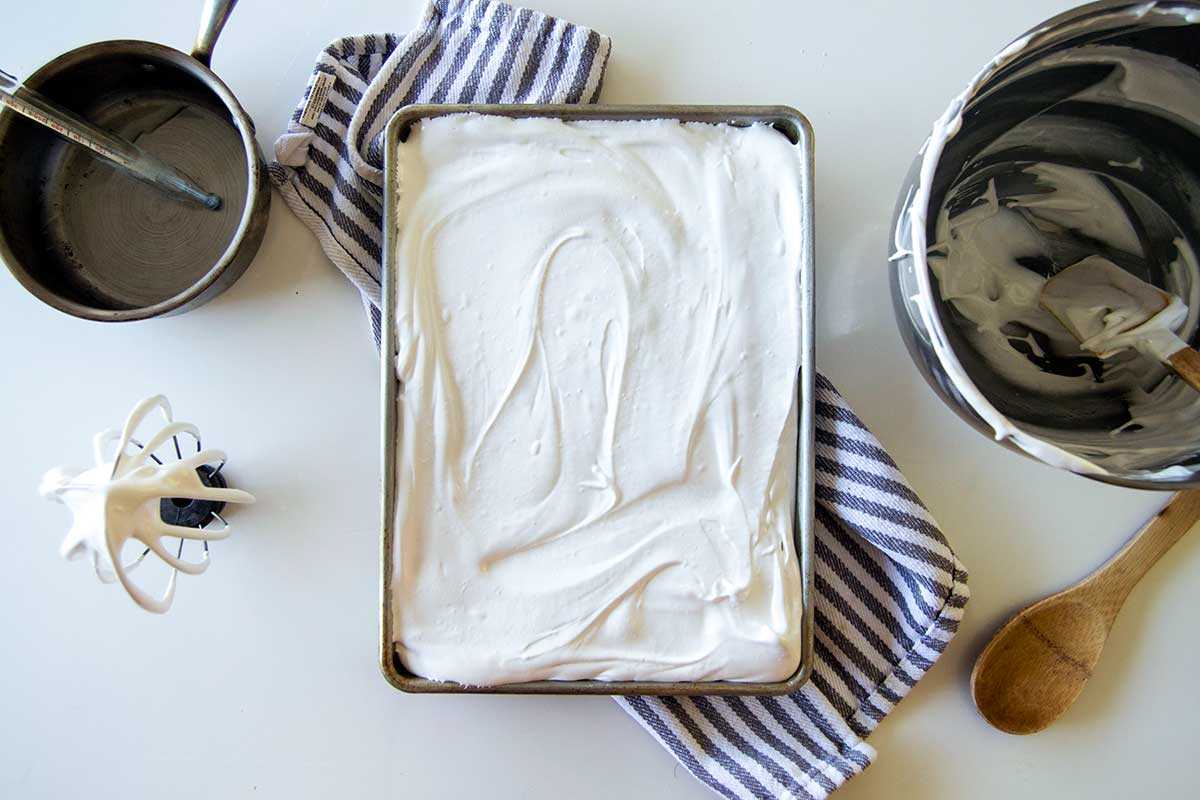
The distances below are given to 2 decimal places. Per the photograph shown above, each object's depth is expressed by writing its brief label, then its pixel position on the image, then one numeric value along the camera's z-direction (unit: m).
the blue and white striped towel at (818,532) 0.69
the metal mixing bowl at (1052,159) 0.55
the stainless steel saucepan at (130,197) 0.70
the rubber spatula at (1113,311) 0.64
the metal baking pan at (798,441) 0.62
